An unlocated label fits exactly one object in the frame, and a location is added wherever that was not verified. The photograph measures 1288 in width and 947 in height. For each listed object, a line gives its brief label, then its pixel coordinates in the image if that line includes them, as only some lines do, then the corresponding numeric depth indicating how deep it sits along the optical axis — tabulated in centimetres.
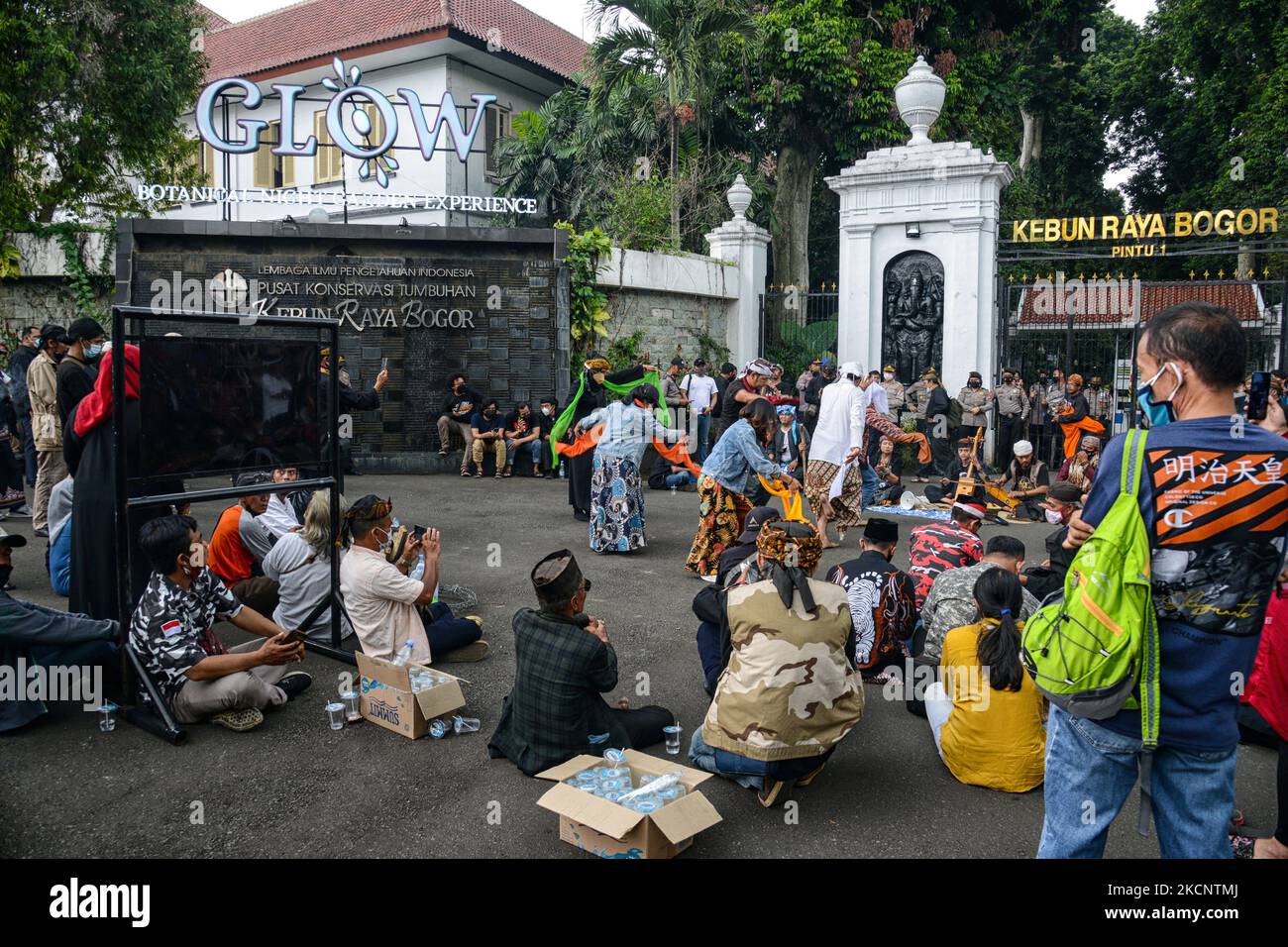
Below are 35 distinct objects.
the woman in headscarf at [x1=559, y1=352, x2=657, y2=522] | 1058
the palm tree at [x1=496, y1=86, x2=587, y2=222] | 2295
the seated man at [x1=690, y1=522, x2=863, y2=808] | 400
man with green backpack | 253
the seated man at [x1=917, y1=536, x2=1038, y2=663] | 509
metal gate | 1541
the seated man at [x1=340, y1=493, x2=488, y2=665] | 554
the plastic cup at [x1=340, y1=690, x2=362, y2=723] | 513
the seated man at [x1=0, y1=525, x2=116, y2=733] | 477
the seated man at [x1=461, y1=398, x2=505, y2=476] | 1427
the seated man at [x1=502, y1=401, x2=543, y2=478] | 1441
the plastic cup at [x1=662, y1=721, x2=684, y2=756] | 480
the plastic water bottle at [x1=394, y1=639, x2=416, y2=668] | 565
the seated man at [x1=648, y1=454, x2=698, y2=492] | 1351
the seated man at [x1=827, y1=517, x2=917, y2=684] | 552
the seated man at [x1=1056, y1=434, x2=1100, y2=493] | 1141
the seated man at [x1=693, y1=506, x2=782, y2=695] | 473
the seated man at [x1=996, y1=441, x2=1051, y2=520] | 1159
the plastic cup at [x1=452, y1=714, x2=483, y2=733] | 501
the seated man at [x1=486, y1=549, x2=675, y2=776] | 425
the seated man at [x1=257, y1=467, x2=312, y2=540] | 689
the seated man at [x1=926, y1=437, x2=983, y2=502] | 1097
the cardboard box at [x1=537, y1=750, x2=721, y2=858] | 359
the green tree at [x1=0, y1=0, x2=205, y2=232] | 1689
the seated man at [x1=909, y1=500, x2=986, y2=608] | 605
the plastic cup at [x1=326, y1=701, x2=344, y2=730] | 498
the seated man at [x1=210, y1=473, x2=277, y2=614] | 644
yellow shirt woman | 433
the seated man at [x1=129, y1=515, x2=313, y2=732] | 487
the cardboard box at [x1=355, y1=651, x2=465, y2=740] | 491
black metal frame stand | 473
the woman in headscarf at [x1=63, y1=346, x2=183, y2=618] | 531
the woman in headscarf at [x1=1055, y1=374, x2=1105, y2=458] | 1241
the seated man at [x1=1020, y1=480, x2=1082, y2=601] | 523
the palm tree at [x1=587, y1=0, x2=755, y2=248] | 1892
